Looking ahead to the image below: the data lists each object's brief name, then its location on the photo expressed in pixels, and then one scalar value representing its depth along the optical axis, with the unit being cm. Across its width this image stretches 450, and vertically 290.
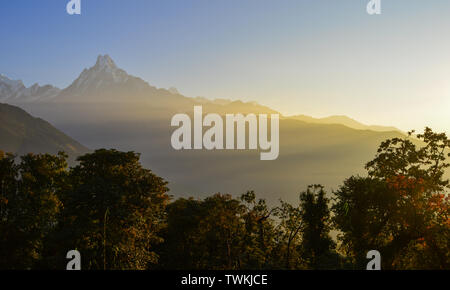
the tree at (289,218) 2545
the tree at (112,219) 2214
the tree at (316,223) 3350
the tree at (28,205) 2580
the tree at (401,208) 2119
